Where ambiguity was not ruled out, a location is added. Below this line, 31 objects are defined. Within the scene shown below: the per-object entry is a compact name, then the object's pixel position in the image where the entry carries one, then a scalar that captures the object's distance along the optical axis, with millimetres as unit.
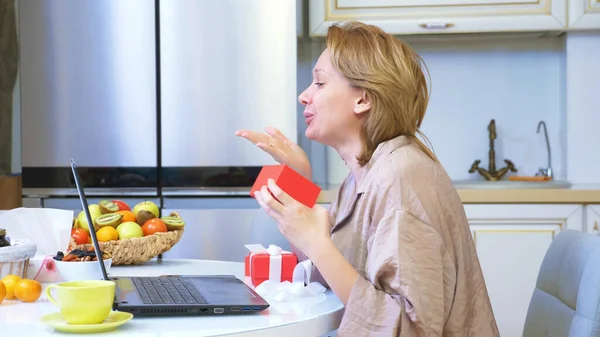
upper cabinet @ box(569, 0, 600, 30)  3123
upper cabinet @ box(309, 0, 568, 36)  3135
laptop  1288
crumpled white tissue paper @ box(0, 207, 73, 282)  1792
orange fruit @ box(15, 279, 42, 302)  1415
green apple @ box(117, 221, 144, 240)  1840
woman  1326
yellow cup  1172
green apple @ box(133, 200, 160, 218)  1959
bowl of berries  1627
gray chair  1366
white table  1193
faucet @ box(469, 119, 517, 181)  3461
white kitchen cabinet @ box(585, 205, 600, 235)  2928
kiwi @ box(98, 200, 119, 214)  1960
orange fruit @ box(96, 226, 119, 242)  1809
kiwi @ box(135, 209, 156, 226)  1909
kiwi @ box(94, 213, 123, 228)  1857
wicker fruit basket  1784
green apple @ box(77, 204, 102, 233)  1886
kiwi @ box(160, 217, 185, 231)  1937
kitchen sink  3146
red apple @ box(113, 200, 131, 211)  2037
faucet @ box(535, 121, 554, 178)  3463
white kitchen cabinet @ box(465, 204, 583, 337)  2959
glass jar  1532
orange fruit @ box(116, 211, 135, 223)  1909
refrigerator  3004
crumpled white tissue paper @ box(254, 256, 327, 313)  1409
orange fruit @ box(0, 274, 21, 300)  1431
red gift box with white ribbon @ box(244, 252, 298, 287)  1636
